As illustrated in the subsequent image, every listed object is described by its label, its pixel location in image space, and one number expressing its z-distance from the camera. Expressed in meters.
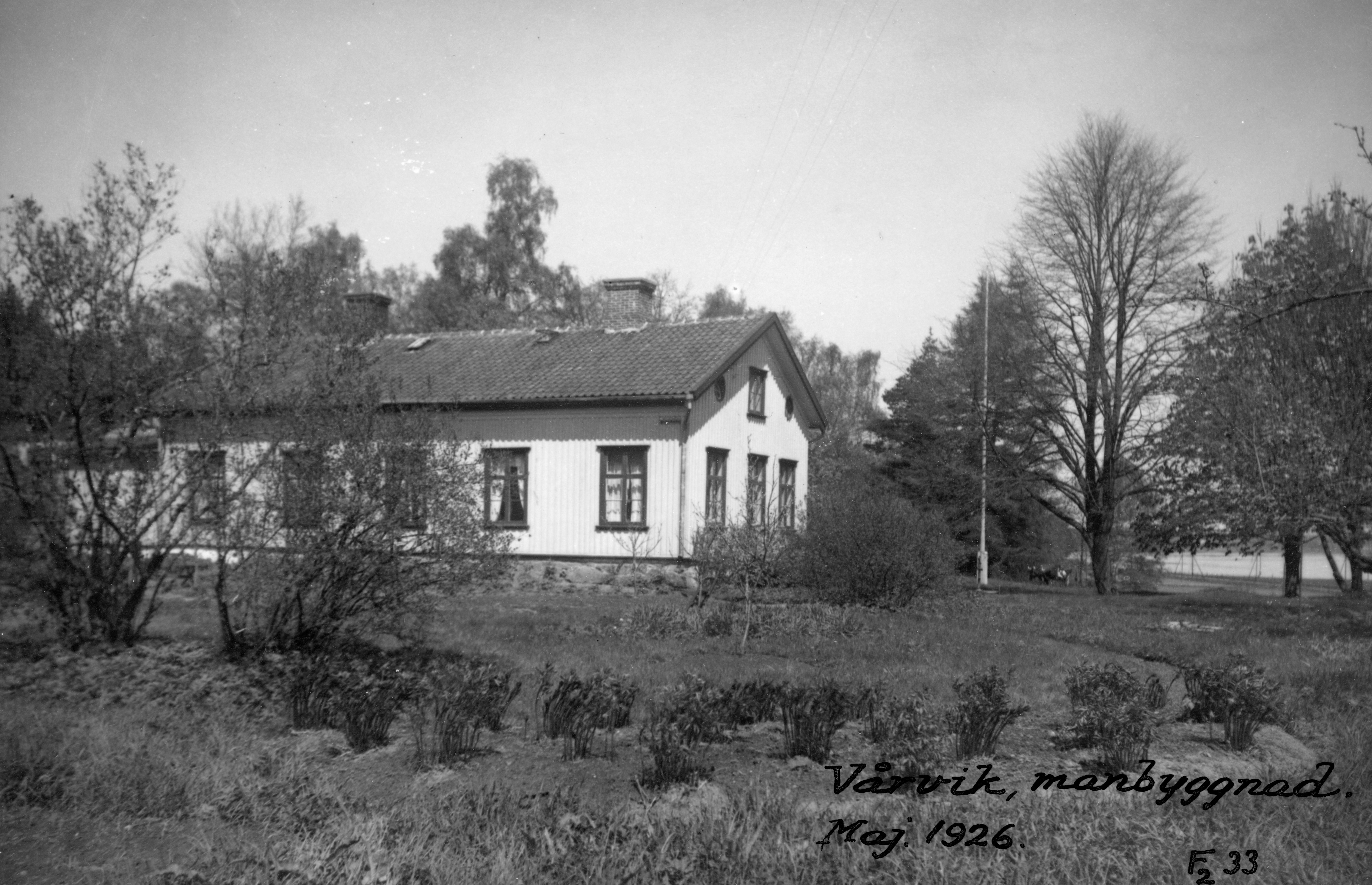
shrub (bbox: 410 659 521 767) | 6.73
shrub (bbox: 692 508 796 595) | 15.34
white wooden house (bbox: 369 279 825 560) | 22.55
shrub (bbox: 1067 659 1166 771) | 6.55
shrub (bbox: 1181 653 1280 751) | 7.21
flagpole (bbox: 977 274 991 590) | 30.27
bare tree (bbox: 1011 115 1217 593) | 28.55
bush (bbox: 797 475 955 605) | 17.00
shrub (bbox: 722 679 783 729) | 7.54
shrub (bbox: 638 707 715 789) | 6.03
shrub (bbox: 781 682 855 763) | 6.67
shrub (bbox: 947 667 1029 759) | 6.80
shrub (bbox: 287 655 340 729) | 7.76
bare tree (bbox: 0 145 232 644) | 9.84
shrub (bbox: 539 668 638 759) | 6.80
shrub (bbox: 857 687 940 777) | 6.19
